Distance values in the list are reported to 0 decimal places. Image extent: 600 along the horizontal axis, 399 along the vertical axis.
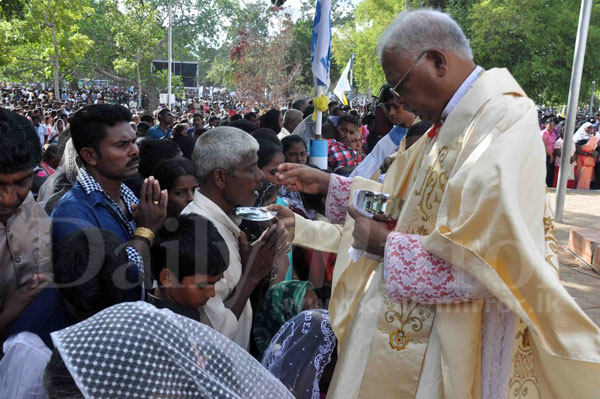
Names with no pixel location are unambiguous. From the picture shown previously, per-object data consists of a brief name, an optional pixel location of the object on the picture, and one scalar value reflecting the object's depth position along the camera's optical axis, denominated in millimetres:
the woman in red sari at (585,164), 13903
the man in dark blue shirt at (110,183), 2838
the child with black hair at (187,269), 2494
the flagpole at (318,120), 5965
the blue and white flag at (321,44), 6121
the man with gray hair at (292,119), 8781
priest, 1896
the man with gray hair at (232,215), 2840
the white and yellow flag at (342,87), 17109
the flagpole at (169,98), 26700
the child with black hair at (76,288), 2113
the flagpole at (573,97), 8719
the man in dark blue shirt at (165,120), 11477
